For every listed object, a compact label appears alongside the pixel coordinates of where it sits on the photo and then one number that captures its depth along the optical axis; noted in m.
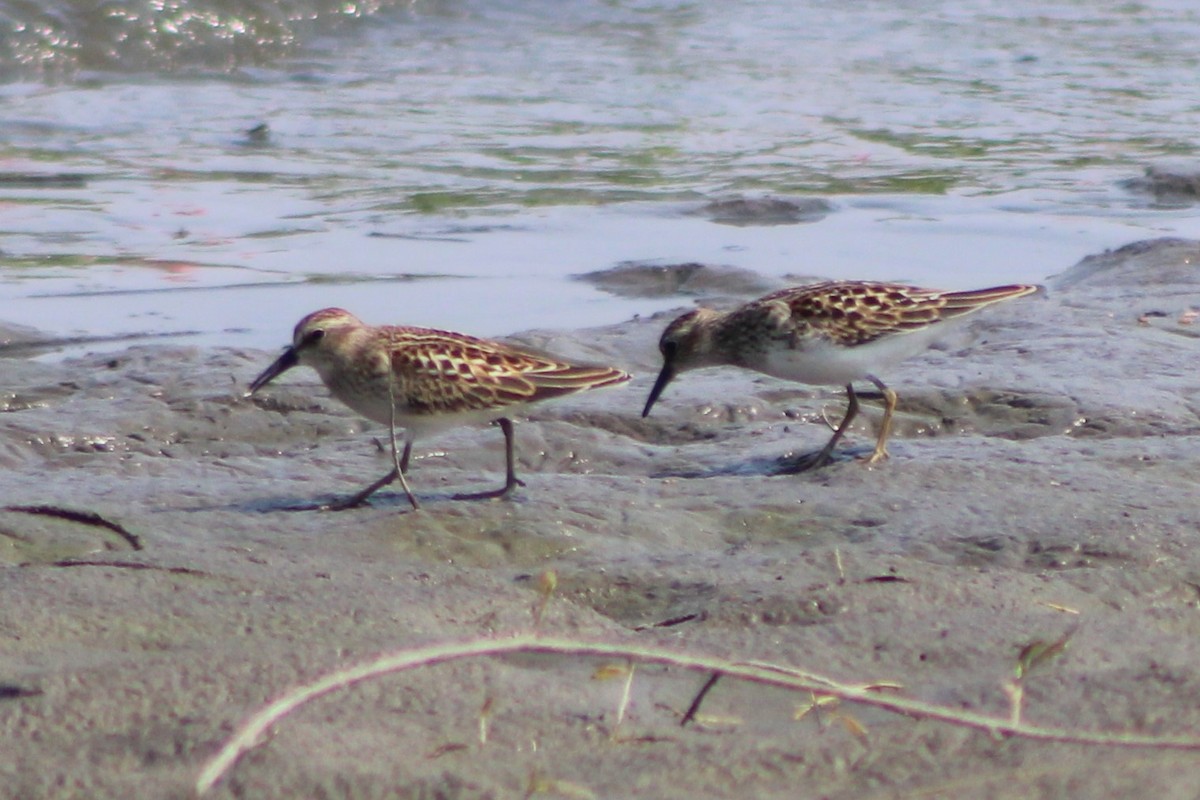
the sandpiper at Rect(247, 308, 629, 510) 10.53
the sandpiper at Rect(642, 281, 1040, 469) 12.31
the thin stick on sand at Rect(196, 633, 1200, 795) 5.55
